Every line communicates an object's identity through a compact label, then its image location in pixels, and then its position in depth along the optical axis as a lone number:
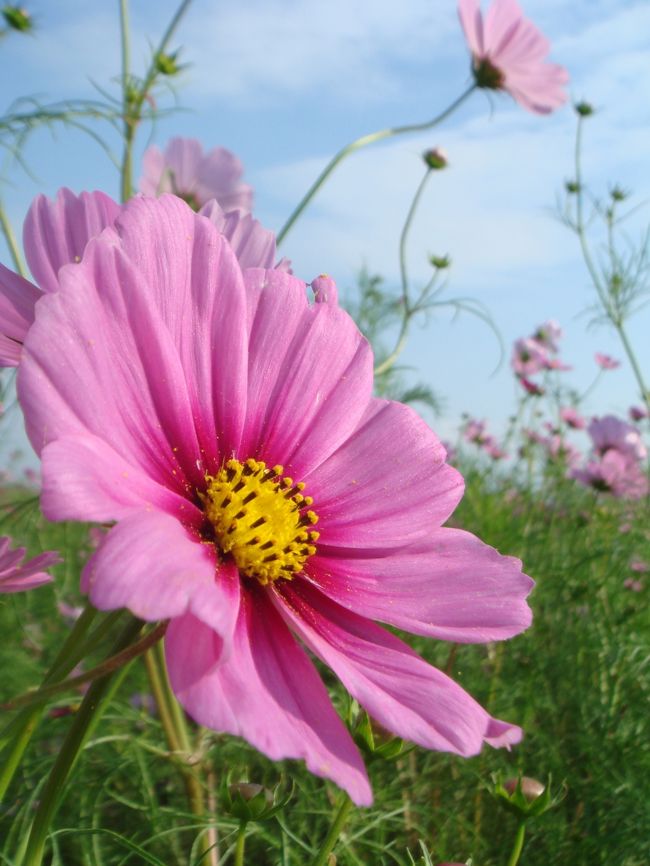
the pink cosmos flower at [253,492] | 0.11
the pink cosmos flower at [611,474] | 0.67
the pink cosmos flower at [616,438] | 0.72
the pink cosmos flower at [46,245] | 0.15
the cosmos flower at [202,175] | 0.37
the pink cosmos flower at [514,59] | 0.43
